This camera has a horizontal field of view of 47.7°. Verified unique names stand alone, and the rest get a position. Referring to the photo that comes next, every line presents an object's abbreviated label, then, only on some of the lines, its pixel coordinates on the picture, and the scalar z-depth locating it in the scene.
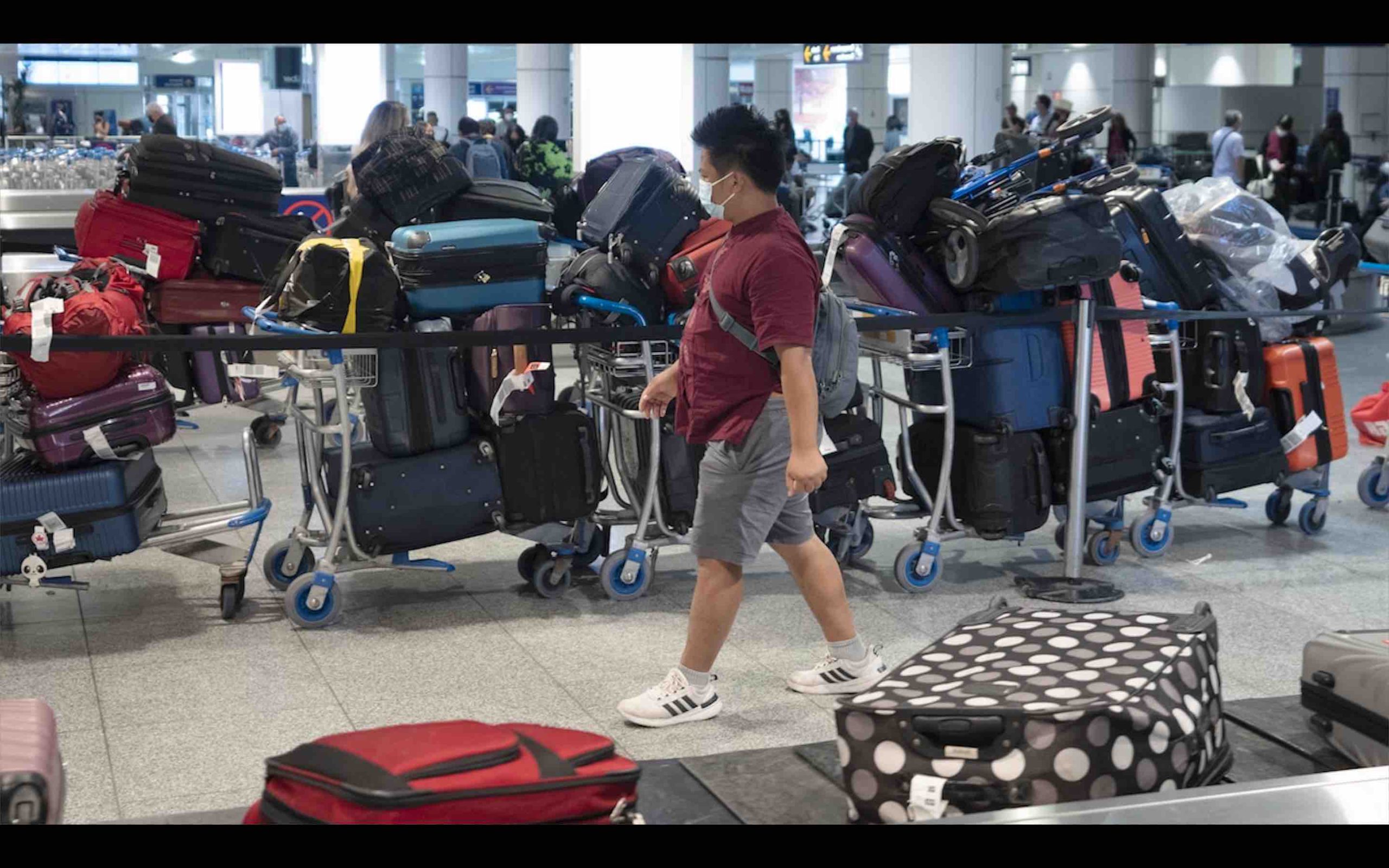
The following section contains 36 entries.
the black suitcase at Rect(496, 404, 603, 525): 5.36
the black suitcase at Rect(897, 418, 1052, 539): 5.66
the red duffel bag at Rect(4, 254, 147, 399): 4.98
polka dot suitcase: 2.92
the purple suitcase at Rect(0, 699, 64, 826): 2.55
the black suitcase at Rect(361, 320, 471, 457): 5.25
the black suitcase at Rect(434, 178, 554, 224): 5.80
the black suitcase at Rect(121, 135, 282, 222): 7.18
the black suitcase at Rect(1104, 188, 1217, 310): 6.07
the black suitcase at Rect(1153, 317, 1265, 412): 6.28
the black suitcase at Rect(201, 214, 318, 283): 7.37
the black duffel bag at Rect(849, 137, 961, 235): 5.49
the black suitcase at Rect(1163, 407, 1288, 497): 6.22
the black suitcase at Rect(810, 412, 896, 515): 5.54
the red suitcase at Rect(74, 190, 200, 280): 7.23
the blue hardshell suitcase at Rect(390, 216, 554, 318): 5.20
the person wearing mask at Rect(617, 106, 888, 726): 3.91
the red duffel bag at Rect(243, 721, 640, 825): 2.45
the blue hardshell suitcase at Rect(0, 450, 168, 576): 4.96
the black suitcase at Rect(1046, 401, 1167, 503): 5.77
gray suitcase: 3.37
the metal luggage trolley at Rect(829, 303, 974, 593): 5.55
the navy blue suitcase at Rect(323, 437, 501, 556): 5.22
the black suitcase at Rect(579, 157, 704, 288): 5.37
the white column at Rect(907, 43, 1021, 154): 13.96
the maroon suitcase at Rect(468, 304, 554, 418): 5.32
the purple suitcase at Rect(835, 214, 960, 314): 5.61
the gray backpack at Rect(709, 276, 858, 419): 4.41
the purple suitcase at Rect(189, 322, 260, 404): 7.79
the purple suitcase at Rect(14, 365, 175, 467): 4.99
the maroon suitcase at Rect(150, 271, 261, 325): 7.48
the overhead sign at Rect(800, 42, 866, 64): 28.61
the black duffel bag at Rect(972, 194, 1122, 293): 5.34
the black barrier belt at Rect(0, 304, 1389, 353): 4.89
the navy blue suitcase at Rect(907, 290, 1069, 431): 5.64
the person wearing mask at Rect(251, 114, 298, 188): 18.06
